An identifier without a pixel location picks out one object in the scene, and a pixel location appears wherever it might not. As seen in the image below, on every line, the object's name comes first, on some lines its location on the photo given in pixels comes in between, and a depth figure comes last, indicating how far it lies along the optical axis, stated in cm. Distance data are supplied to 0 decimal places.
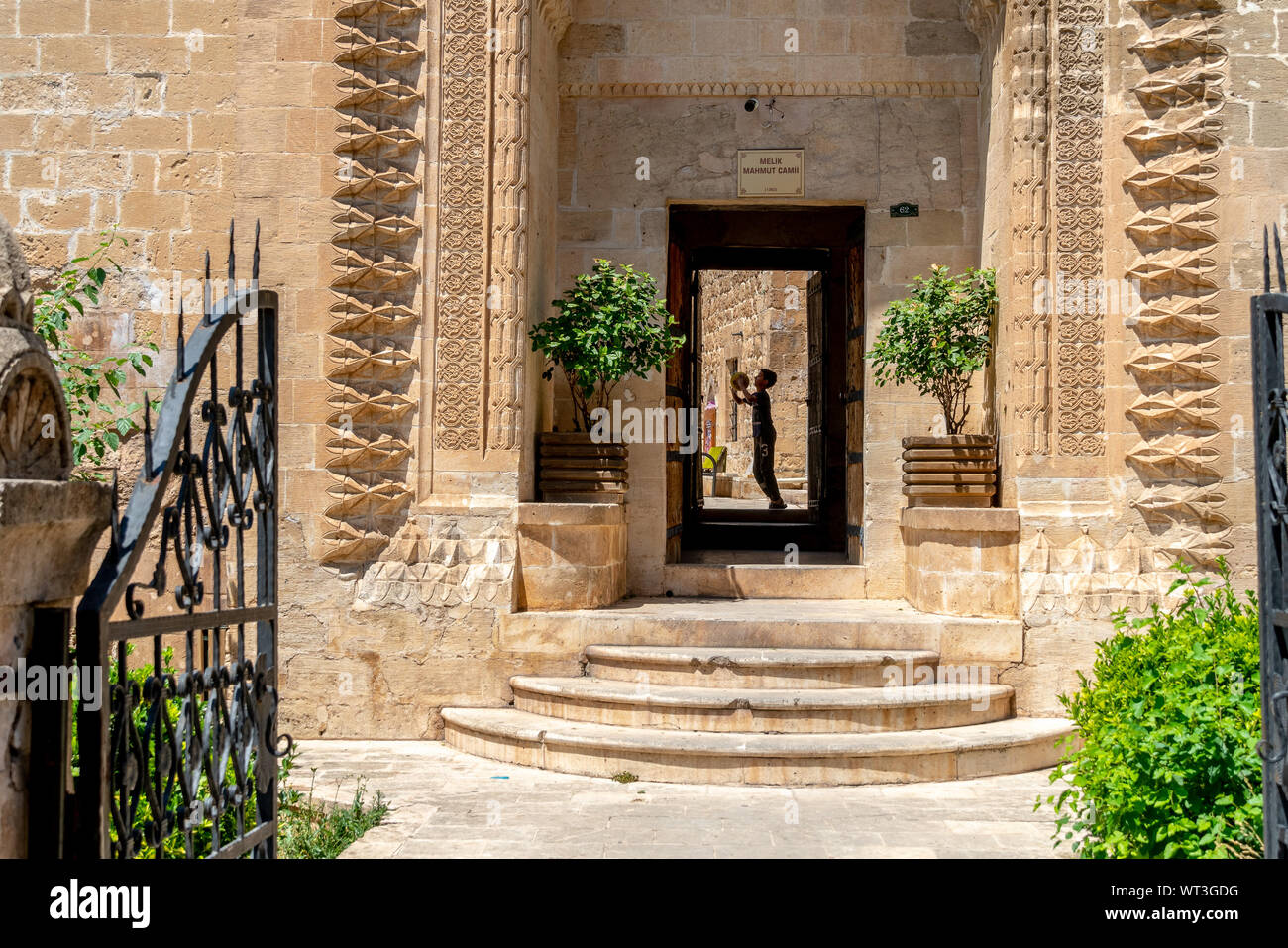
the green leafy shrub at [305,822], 436
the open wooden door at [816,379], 1103
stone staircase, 614
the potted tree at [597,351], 765
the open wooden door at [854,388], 870
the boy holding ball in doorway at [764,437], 1352
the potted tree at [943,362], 766
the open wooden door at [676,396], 883
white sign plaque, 861
